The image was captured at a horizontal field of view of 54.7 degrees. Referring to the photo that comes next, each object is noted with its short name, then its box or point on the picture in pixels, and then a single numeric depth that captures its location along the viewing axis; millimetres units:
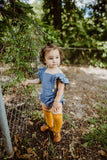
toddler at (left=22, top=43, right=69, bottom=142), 1425
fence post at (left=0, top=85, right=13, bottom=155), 1113
